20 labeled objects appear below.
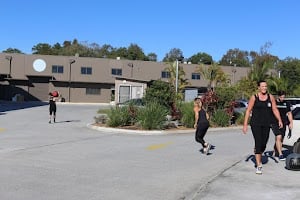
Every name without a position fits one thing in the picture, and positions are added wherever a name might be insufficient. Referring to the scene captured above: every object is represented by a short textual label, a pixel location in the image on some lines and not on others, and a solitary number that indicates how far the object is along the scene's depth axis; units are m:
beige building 61.12
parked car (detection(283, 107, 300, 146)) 11.99
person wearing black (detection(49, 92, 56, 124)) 23.98
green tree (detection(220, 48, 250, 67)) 127.22
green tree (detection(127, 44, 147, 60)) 110.12
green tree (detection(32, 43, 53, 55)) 113.57
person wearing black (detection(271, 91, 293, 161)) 11.78
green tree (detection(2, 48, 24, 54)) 121.50
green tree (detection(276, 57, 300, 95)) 85.38
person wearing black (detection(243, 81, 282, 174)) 9.73
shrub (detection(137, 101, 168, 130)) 19.62
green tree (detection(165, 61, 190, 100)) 48.10
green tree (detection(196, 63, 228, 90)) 49.51
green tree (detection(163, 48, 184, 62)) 130.25
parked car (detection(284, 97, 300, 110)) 19.61
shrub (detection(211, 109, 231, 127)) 22.33
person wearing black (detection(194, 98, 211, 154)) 13.09
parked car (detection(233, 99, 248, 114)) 24.28
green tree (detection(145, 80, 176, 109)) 22.38
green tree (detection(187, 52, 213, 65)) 121.04
